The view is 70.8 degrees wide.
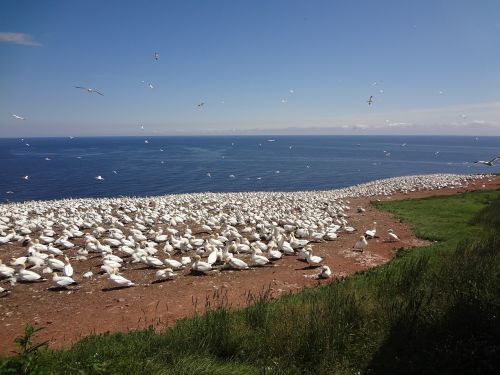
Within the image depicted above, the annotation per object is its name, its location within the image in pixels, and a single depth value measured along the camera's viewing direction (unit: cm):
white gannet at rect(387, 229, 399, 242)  1797
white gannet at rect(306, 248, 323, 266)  1396
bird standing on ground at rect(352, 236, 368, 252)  1586
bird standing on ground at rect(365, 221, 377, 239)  1866
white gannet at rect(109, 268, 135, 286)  1123
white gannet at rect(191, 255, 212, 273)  1255
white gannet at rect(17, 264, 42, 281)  1169
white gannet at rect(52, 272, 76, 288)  1125
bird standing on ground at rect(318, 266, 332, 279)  1223
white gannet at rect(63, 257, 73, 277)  1187
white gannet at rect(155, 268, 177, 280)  1191
